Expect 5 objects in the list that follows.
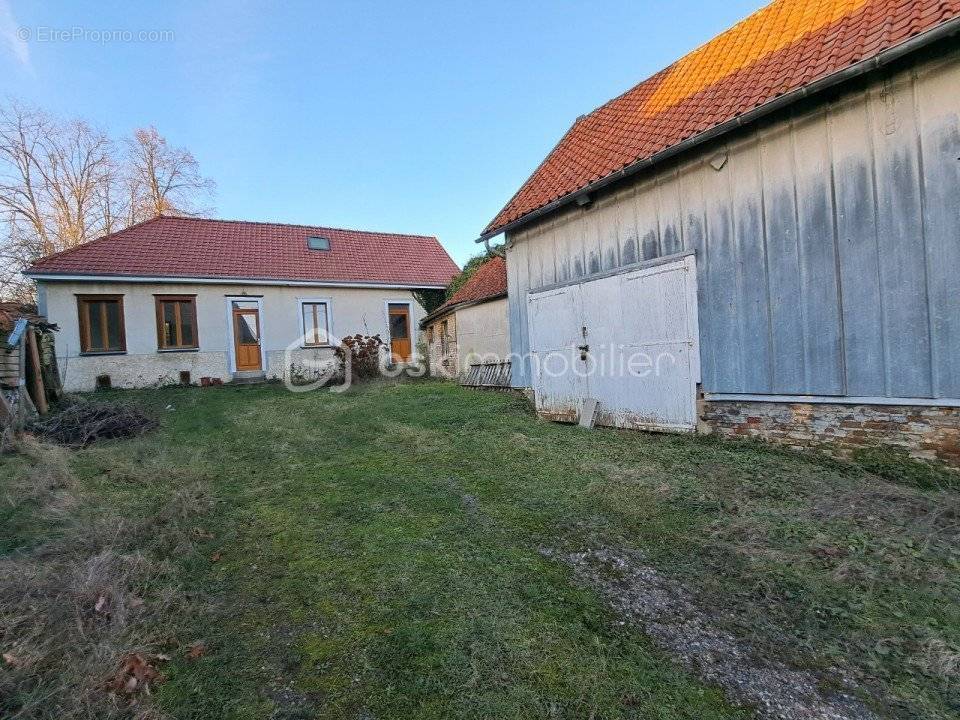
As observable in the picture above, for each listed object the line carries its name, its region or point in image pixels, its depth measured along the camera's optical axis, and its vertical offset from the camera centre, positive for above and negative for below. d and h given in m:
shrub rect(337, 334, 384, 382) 14.59 +0.25
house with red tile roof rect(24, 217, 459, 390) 12.55 +2.24
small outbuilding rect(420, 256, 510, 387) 11.80 +0.74
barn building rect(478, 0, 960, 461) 3.90 +1.09
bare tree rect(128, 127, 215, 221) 22.19 +9.72
